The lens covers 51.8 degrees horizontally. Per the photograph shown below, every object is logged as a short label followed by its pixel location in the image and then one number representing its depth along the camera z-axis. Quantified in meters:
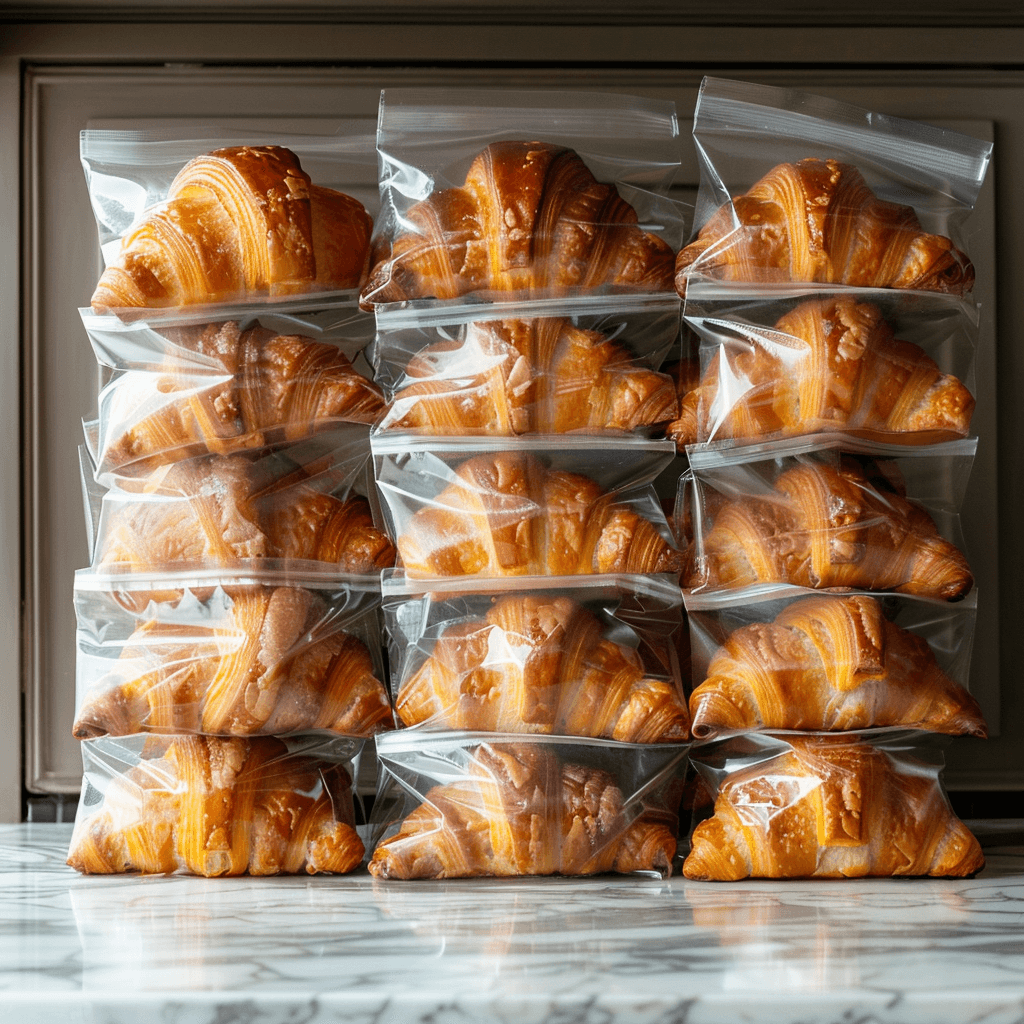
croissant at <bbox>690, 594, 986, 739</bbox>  1.07
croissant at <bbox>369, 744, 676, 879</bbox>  1.08
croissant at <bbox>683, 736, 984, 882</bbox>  1.06
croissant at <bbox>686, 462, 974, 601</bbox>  1.09
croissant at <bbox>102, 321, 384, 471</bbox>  1.12
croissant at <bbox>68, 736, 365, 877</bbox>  1.11
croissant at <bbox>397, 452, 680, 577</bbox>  1.10
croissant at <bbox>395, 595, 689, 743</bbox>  1.08
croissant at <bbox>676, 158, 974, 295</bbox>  1.10
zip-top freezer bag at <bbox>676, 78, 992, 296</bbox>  1.11
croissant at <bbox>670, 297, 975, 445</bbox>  1.09
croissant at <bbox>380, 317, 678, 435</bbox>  1.11
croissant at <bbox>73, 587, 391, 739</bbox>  1.10
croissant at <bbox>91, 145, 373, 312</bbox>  1.10
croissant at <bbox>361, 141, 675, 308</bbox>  1.11
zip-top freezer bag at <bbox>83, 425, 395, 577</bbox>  1.12
